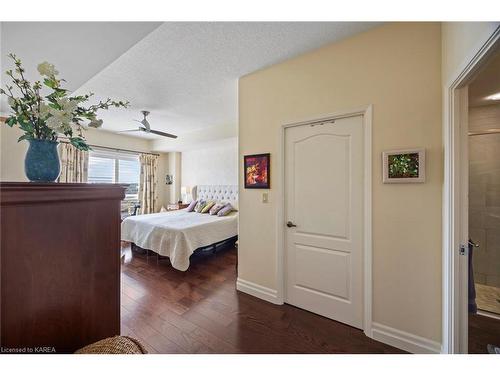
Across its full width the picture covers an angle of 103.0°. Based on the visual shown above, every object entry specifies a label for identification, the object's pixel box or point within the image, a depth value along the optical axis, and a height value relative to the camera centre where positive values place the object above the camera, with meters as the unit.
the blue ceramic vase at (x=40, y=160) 0.87 +0.12
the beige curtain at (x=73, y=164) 4.33 +0.52
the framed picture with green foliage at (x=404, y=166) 1.50 +0.18
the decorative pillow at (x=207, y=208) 4.59 -0.47
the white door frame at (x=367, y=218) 1.69 -0.25
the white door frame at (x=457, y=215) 1.29 -0.17
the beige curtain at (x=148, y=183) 5.76 +0.13
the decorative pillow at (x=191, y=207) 4.88 -0.48
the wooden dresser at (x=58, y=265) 0.68 -0.31
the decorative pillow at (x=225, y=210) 4.26 -0.49
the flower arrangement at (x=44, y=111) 0.83 +0.33
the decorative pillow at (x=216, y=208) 4.39 -0.46
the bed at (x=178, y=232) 2.98 -0.76
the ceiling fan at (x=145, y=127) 3.47 +1.08
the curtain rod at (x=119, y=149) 4.91 +1.00
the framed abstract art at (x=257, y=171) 2.22 +0.20
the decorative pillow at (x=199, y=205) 4.73 -0.42
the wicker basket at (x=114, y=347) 0.78 -0.65
